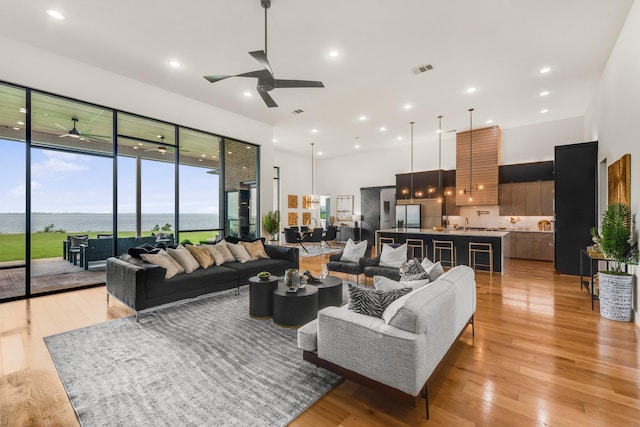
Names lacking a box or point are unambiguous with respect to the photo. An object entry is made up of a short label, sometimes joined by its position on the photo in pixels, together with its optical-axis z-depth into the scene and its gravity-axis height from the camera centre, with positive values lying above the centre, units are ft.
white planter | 11.68 -3.43
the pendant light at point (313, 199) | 38.61 +2.27
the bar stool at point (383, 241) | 24.40 -2.26
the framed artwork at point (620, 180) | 12.28 +1.62
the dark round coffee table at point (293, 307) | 11.16 -3.68
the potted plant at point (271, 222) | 25.90 -0.64
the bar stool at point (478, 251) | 20.25 -2.63
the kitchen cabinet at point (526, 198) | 25.54 +1.54
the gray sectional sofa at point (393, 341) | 5.98 -2.96
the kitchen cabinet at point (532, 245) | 24.93 -2.77
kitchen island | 20.40 -1.95
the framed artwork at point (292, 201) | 39.50 +1.98
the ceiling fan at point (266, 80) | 10.34 +5.48
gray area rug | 6.41 -4.47
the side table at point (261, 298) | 12.02 -3.57
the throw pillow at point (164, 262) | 13.05 -2.17
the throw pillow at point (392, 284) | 8.13 -2.07
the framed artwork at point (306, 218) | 41.25 -0.43
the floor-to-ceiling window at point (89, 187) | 14.93 +1.90
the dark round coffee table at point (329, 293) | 12.59 -3.52
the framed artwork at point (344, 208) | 40.91 +1.02
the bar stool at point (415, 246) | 23.08 -2.54
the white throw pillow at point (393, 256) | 15.93 -2.38
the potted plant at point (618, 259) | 11.67 -1.85
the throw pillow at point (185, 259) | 14.21 -2.22
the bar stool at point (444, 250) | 22.25 -2.85
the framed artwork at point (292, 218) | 39.29 -0.41
